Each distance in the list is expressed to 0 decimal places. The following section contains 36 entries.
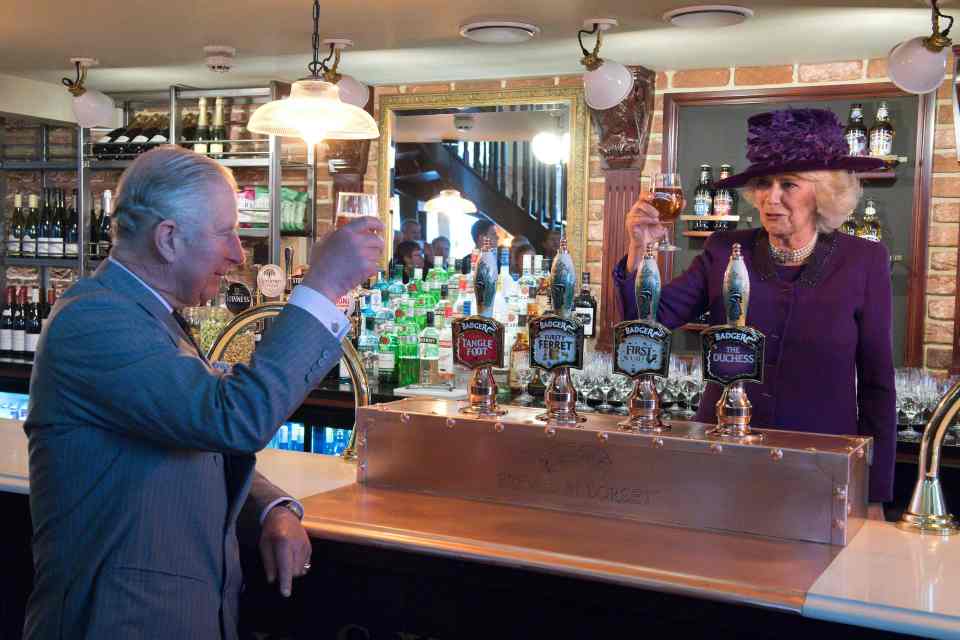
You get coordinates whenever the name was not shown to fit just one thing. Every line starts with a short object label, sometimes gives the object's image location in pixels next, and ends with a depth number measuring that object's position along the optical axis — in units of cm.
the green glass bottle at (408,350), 407
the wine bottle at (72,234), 632
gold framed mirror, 563
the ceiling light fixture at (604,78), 408
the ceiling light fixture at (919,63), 348
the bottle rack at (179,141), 579
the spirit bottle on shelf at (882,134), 488
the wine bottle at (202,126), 615
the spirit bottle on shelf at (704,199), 532
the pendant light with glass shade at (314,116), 325
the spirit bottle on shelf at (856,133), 487
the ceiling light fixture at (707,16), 375
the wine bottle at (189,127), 628
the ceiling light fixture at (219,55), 477
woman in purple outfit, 238
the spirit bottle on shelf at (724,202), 528
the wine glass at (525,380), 373
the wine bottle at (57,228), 638
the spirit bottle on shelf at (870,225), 491
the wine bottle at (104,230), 619
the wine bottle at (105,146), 612
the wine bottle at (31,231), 634
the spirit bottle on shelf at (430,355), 396
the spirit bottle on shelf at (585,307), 430
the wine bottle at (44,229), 641
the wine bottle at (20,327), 545
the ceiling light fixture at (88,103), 525
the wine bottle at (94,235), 630
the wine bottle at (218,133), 597
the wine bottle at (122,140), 614
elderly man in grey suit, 132
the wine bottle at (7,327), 542
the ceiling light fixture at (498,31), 411
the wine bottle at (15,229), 648
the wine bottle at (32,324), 547
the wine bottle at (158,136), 612
